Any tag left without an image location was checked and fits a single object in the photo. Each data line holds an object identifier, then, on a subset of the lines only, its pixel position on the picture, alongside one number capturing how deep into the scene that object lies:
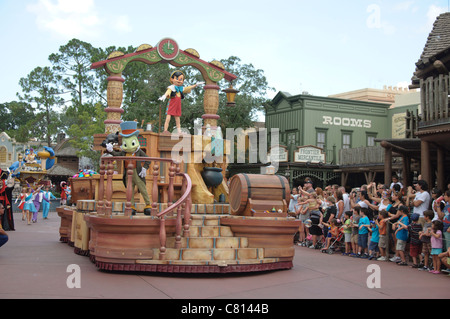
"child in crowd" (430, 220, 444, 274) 8.73
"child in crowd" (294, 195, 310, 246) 13.84
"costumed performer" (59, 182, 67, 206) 30.31
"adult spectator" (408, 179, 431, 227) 10.08
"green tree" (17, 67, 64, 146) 45.62
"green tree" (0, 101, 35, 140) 62.41
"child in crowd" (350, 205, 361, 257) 11.27
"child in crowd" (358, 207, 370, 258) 10.97
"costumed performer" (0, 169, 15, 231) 13.41
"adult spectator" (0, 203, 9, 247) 9.26
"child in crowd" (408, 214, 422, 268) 9.47
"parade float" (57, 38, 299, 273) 7.67
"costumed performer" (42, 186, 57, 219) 22.68
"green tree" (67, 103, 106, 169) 35.78
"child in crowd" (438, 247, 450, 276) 8.31
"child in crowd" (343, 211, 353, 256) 11.55
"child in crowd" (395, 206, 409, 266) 9.83
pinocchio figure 11.39
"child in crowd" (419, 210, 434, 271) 9.14
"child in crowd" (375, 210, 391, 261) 10.38
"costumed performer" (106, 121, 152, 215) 8.96
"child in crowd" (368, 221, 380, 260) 10.67
